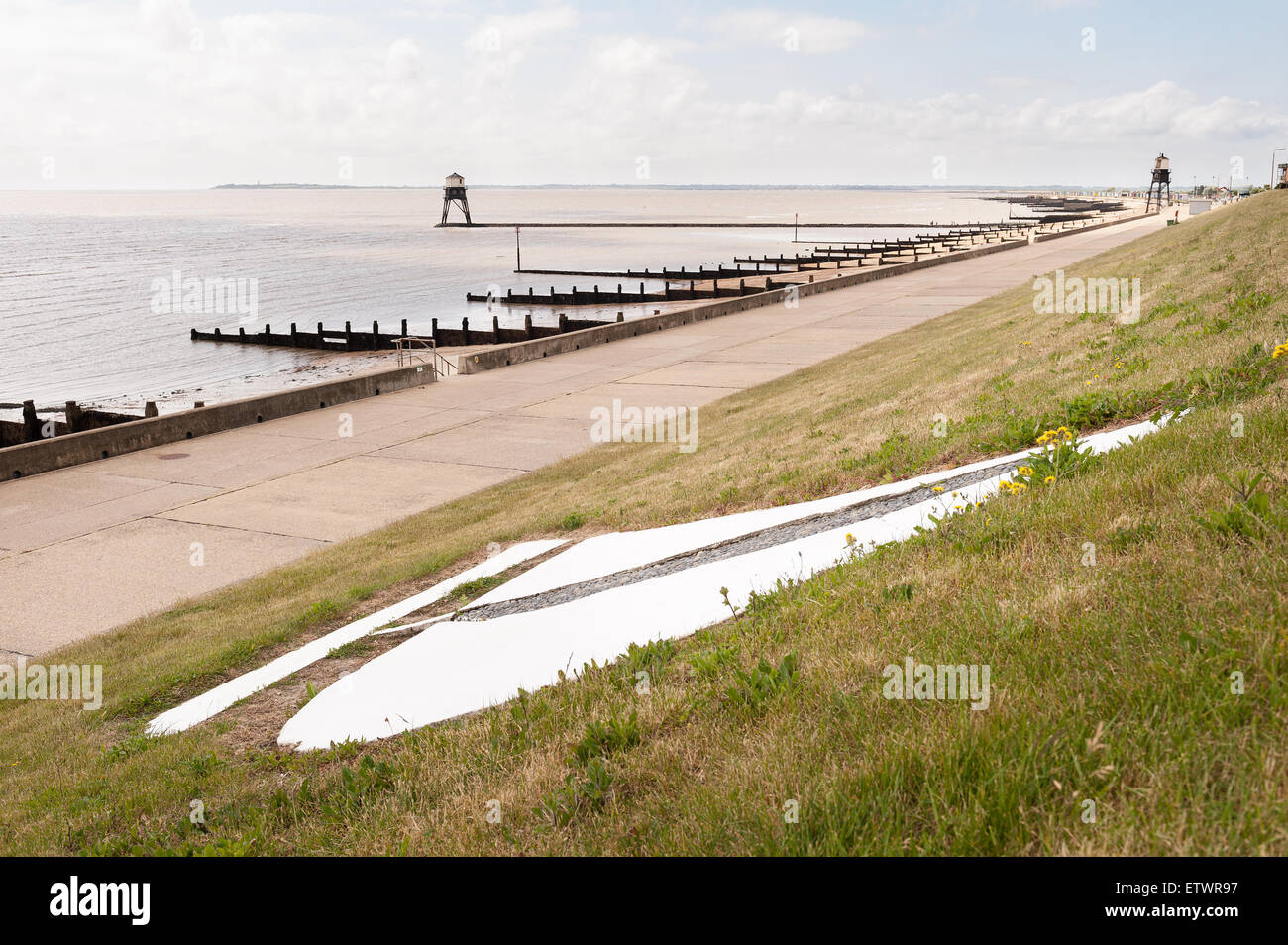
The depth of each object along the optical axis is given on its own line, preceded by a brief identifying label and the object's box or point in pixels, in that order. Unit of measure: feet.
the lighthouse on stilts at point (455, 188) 599.57
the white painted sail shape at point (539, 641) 20.61
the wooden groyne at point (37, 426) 75.61
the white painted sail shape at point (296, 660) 23.66
